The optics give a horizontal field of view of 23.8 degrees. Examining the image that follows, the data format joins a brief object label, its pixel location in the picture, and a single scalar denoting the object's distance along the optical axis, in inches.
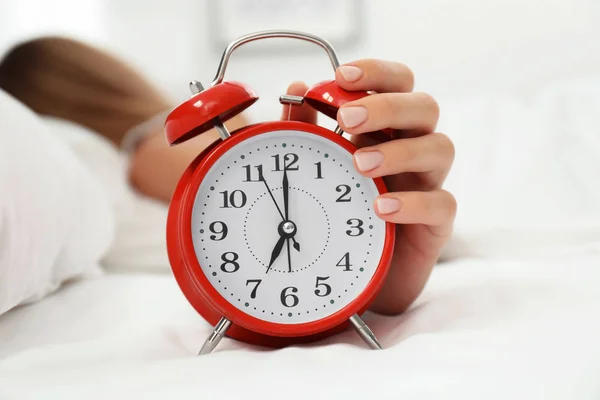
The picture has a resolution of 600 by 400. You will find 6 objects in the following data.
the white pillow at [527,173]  29.2
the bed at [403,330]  20.3
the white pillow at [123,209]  30.0
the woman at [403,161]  22.2
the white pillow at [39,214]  23.3
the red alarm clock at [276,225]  22.3
